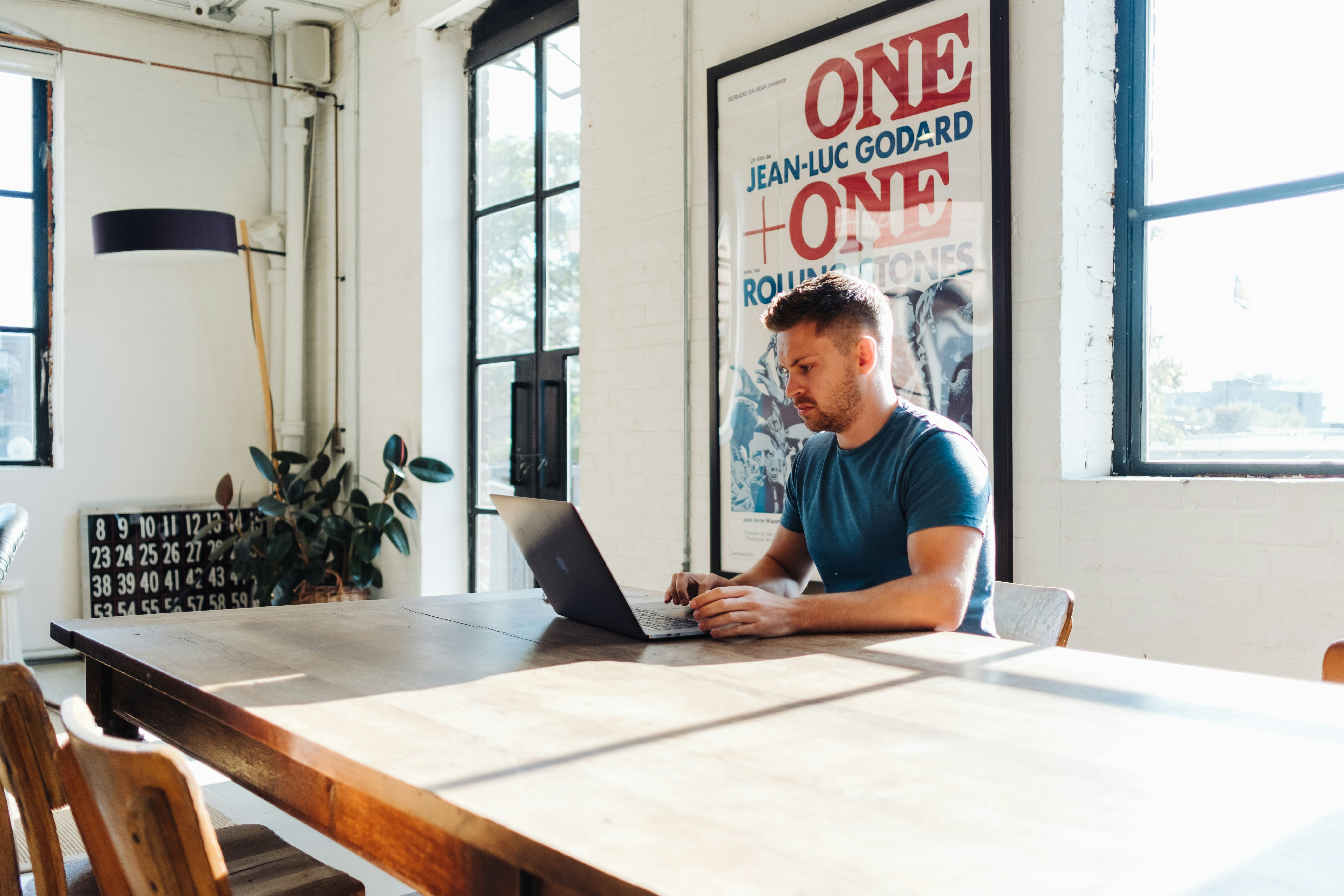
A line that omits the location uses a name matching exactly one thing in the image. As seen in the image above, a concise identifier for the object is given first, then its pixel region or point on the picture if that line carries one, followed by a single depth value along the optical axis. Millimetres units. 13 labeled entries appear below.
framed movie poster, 2936
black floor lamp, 4812
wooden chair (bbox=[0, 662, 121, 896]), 1309
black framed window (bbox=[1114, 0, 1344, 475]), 2480
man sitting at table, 1831
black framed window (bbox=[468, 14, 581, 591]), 4879
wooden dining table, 826
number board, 5742
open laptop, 1785
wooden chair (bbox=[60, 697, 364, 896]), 958
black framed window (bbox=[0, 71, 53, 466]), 5738
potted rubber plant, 5402
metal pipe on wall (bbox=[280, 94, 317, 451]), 6207
